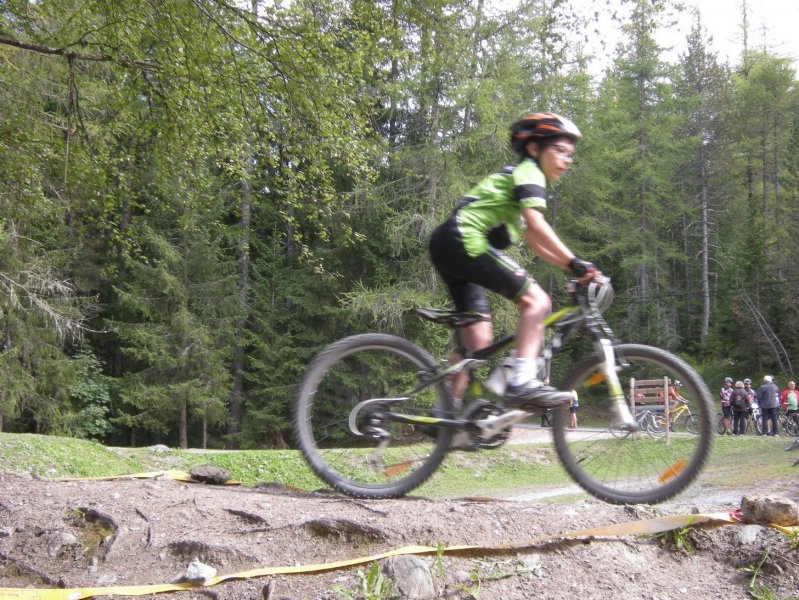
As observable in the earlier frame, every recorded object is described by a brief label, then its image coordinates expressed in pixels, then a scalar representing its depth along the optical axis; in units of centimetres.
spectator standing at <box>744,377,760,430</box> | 1967
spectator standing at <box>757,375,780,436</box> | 1850
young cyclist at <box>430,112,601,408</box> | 333
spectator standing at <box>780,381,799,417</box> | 1895
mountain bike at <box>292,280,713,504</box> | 352
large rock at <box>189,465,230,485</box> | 523
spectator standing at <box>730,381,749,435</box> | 1912
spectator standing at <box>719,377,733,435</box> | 2038
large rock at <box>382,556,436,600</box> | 272
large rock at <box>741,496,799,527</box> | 334
